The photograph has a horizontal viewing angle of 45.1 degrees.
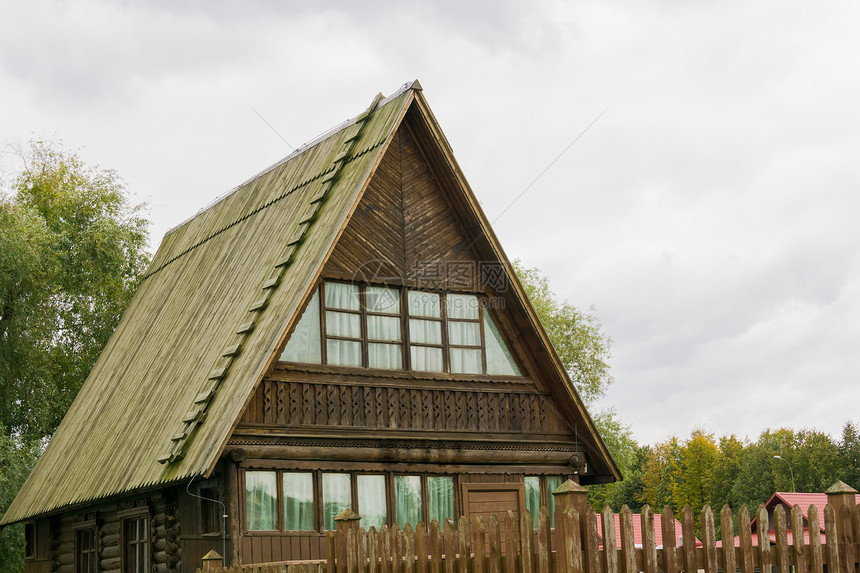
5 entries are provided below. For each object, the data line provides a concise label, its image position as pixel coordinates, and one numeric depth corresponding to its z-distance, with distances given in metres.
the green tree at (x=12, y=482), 25.94
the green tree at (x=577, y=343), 46.00
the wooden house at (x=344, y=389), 15.05
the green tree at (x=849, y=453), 58.83
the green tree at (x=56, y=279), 28.92
